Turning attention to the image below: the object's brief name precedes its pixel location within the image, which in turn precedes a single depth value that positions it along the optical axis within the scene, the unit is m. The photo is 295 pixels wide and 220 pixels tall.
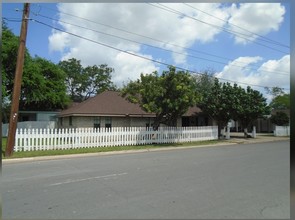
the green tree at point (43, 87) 30.51
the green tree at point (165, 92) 21.35
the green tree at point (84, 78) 57.72
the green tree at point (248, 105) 28.09
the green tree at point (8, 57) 26.53
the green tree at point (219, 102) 28.28
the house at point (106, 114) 25.95
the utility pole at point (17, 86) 14.84
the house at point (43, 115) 35.47
